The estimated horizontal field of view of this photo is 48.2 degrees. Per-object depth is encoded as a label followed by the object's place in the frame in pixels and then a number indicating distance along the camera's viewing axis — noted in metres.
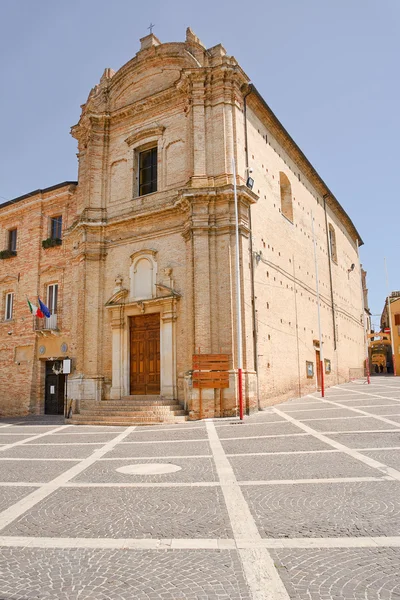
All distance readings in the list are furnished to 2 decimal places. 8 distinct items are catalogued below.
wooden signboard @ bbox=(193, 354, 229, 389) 15.10
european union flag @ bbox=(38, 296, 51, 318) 20.90
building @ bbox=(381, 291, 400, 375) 33.88
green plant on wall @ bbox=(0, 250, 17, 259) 24.80
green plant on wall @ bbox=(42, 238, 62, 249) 22.97
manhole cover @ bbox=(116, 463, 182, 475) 7.23
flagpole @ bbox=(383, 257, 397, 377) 34.14
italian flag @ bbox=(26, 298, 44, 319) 21.08
